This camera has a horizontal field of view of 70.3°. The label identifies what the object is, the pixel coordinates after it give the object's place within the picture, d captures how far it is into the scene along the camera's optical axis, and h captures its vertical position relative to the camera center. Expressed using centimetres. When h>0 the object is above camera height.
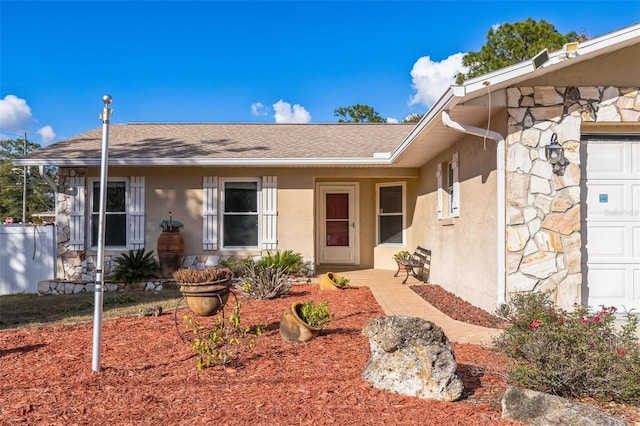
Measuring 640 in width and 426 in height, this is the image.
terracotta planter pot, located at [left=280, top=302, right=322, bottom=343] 460 -111
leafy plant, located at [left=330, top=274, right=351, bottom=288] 834 -112
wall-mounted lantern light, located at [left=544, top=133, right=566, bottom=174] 548 +82
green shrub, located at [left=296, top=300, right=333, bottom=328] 470 -98
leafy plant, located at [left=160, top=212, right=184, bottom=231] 969 -12
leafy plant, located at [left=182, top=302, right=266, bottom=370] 384 -117
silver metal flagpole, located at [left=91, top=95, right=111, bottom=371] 371 -32
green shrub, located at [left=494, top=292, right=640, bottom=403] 294 -93
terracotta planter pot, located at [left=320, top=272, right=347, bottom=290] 833 -117
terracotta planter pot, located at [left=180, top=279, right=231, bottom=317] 472 -80
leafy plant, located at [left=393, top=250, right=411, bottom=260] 1040 -81
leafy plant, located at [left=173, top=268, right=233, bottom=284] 474 -59
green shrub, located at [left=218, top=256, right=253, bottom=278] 941 -93
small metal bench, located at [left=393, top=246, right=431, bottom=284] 934 -89
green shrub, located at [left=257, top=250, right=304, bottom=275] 923 -85
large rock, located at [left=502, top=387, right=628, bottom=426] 250 -109
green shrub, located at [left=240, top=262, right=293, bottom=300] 733 -105
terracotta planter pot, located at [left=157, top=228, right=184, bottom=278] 961 -65
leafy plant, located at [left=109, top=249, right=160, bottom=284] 945 -104
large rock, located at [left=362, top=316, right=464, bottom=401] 311 -98
